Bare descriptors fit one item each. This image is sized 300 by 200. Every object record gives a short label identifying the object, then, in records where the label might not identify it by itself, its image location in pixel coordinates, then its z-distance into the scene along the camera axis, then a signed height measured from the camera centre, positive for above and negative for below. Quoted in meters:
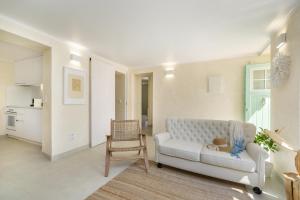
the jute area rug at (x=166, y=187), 1.69 -1.23
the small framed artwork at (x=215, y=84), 3.73 +0.40
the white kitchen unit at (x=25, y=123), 3.52 -0.69
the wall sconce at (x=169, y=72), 4.36 +0.87
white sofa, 1.78 -0.83
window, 3.12 +0.46
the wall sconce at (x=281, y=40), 1.97 +0.87
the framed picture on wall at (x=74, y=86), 2.84 +0.28
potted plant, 2.08 -0.74
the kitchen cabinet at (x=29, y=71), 3.48 +0.74
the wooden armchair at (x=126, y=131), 2.56 -0.65
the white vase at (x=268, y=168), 2.07 -1.07
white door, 3.45 -0.02
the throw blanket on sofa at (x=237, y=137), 2.11 -0.65
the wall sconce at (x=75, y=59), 2.93 +0.88
